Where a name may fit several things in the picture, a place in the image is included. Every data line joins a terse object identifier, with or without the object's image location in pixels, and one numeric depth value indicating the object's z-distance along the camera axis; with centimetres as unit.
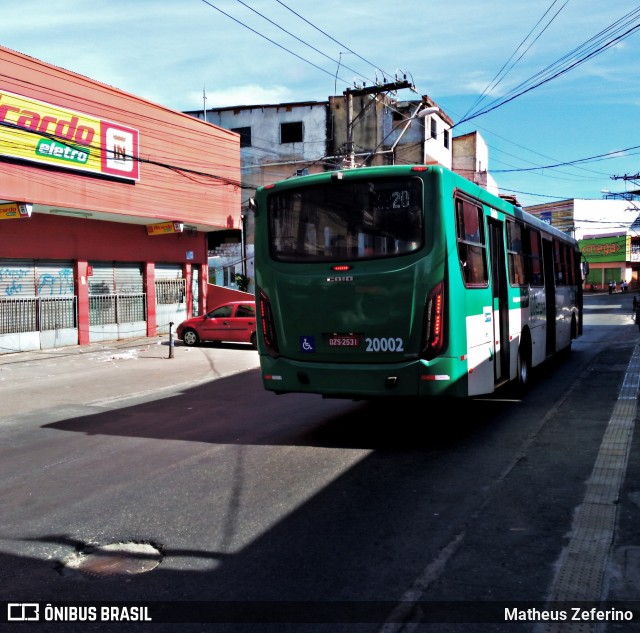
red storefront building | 1825
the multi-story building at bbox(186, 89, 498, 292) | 3969
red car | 1978
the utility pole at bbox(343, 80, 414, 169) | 2861
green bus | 698
